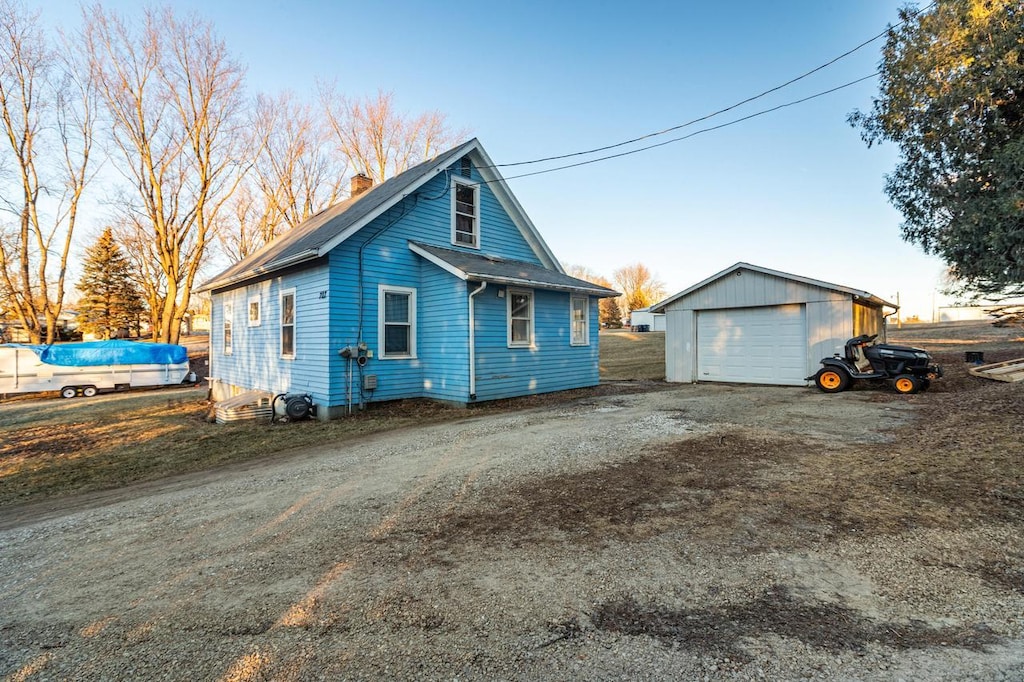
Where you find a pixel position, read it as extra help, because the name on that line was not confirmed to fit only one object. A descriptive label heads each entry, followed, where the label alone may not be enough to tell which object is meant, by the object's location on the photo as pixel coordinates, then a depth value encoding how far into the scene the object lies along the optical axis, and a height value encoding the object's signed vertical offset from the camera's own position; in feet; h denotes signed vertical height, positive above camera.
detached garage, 39.99 +1.71
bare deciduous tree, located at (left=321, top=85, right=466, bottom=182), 87.45 +41.84
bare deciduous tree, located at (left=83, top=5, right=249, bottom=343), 73.00 +35.73
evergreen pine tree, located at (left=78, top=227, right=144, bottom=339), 101.19 +13.63
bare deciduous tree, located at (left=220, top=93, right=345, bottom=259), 86.33 +33.05
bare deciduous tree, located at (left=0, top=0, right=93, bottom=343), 67.67 +20.55
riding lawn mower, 33.91 -2.11
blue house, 32.37 +3.38
